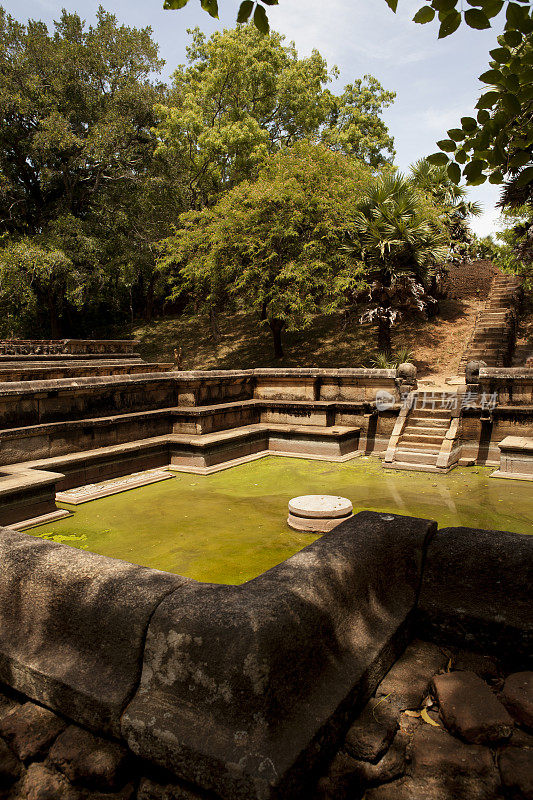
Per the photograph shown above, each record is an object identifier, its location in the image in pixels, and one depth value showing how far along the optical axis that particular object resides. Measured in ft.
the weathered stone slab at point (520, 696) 5.56
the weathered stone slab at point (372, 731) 5.24
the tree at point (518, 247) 44.43
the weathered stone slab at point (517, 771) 4.70
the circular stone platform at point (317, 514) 16.01
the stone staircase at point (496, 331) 51.65
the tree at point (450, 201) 64.69
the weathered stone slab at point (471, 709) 5.39
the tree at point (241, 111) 68.74
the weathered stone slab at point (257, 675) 4.61
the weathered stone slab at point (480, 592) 6.63
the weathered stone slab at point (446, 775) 4.82
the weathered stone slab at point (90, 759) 5.31
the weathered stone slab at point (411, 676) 6.11
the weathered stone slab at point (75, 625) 5.73
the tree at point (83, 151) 64.85
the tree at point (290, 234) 49.12
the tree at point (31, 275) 60.08
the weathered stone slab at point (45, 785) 5.37
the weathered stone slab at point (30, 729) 5.91
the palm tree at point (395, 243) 46.62
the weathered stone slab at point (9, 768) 5.71
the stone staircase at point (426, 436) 25.85
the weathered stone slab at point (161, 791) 4.88
